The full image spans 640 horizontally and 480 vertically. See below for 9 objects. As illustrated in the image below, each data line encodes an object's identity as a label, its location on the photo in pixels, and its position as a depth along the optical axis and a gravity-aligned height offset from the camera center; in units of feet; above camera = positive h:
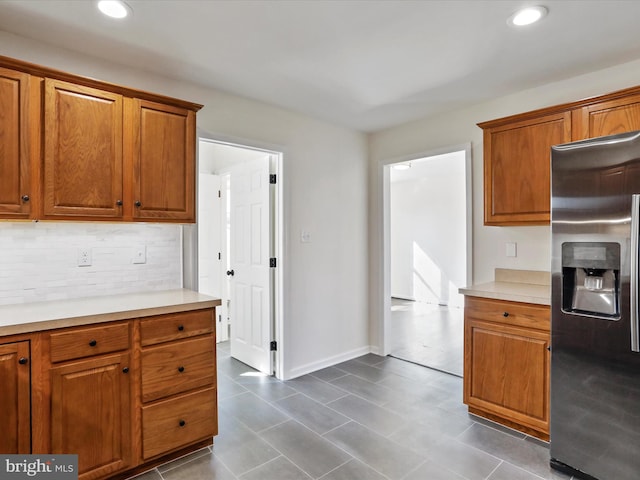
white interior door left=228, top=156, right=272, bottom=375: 11.23 -0.78
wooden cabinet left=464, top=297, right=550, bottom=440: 7.41 -2.63
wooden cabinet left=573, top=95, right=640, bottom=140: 7.15 +2.50
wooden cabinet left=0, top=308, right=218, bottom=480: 5.42 -2.52
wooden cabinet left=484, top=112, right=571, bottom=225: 8.14 +1.72
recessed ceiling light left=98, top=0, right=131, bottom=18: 5.85 +3.82
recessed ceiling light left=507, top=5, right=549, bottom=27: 6.10 +3.87
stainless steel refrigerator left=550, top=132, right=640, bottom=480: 5.82 -1.14
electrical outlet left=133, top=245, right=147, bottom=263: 8.21 -0.29
